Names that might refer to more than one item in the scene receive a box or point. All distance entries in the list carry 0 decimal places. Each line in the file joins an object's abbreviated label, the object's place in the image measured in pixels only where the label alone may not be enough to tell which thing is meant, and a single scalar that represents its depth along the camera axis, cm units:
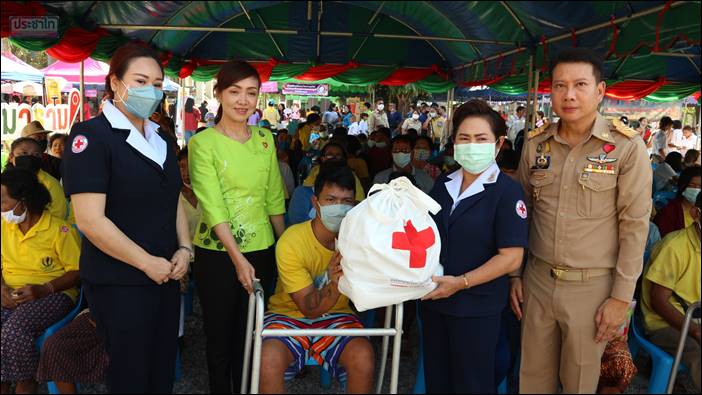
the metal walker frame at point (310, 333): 191
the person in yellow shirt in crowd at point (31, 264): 262
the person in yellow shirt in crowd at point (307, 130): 952
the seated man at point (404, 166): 477
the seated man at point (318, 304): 222
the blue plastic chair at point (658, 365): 256
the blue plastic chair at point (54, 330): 259
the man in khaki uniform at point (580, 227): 195
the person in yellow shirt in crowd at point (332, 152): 475
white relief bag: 178
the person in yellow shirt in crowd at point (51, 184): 340
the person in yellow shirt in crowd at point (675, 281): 266
